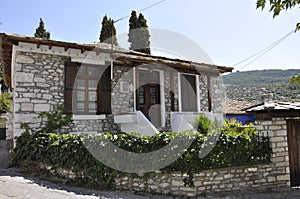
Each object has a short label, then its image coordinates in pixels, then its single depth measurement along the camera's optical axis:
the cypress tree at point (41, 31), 23.68
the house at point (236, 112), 18.38
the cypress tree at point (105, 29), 19.83
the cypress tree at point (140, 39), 17.75
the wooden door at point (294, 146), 6.05
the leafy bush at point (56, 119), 7.74
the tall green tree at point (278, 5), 2.79
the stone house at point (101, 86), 7.59
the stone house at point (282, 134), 5.82
